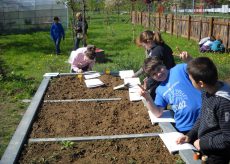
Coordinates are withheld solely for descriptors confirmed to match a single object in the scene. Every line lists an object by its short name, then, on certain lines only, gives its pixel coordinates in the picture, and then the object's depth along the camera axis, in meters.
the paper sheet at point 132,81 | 4.89
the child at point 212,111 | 1.90
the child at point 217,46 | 10.45
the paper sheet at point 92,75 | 5.54
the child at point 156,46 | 3.95
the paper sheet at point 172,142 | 2.54
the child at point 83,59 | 5.35
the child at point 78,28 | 10.32
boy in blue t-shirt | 2.78
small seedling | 2.87
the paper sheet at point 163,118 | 3.22
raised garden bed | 2.69
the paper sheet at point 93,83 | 5.07
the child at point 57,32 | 11.16
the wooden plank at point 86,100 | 4.41
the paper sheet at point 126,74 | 5.34
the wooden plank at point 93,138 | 3.02
